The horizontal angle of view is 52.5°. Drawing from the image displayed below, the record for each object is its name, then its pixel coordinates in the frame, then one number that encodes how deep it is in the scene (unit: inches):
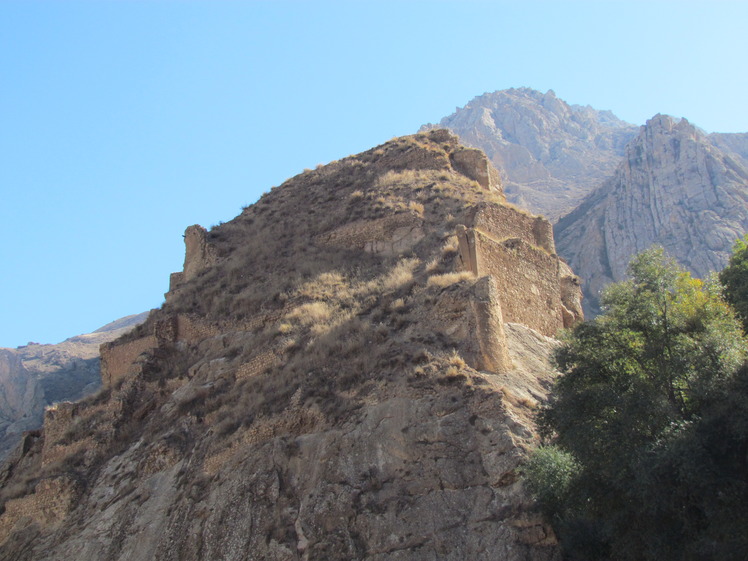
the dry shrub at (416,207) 1173.7
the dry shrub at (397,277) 914.7
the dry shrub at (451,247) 943.0
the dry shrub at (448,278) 822.5
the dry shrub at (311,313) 890.7
